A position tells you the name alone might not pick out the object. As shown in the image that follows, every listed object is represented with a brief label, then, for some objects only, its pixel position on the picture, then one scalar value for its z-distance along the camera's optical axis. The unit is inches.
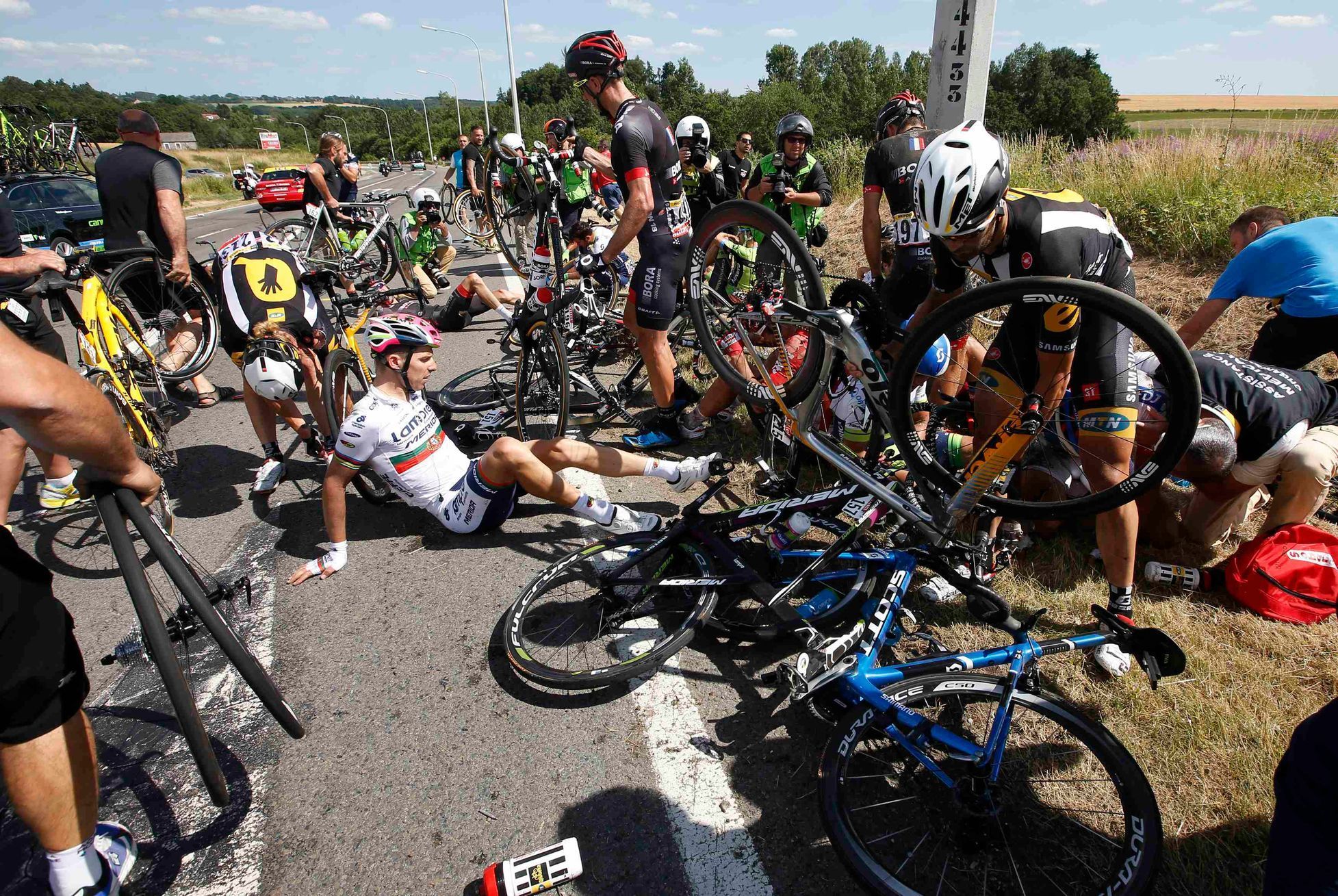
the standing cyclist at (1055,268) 89.5
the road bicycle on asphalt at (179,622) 80.0
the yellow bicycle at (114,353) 181.5
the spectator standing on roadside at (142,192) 218.2
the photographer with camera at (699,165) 303.4
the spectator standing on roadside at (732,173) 335.0
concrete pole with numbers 182.1
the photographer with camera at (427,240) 399.5
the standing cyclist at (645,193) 165.3
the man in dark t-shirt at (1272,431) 121.9
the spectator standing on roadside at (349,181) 401.4
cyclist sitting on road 142.5
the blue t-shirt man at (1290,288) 133.0
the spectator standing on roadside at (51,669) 65.4
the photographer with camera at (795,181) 261.3
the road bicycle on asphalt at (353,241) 383.6
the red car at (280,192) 518.6
